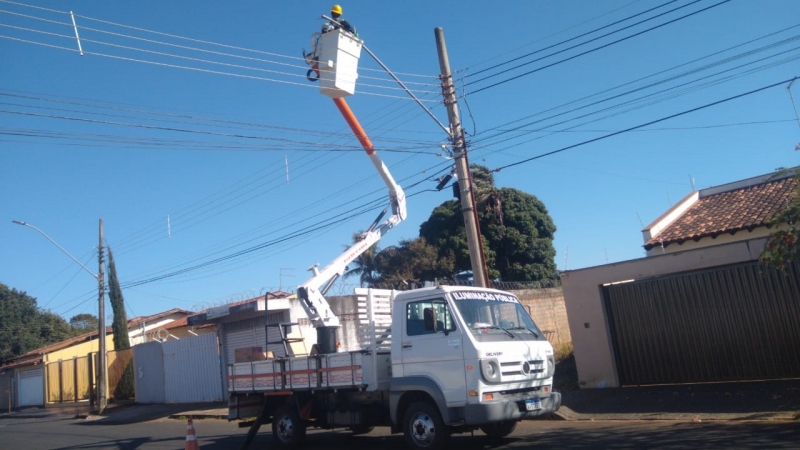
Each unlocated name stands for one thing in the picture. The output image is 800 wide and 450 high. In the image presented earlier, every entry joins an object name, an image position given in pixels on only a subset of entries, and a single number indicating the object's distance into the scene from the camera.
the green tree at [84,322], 62.09
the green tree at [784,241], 8.97
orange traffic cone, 9.73
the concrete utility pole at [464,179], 13.46
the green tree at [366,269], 34.72
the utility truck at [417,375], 8.92
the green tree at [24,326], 49.84
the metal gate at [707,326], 12.13
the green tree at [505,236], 32.00
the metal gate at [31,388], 35.59
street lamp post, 25.11
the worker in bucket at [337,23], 12.82
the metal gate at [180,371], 22.62
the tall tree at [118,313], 31.02
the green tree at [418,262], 31.83
